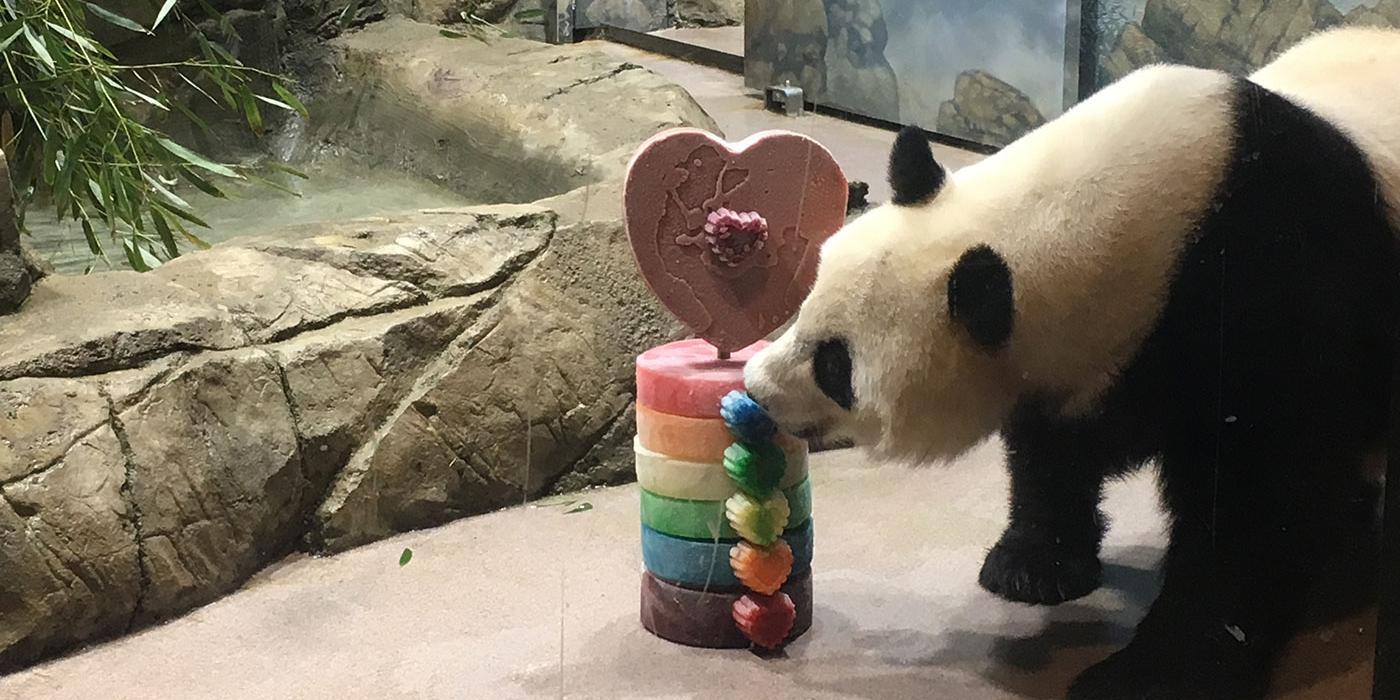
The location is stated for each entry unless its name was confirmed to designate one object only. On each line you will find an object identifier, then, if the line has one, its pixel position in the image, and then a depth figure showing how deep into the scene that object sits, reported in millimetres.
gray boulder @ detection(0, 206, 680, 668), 1954
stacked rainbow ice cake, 1807
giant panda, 1516
